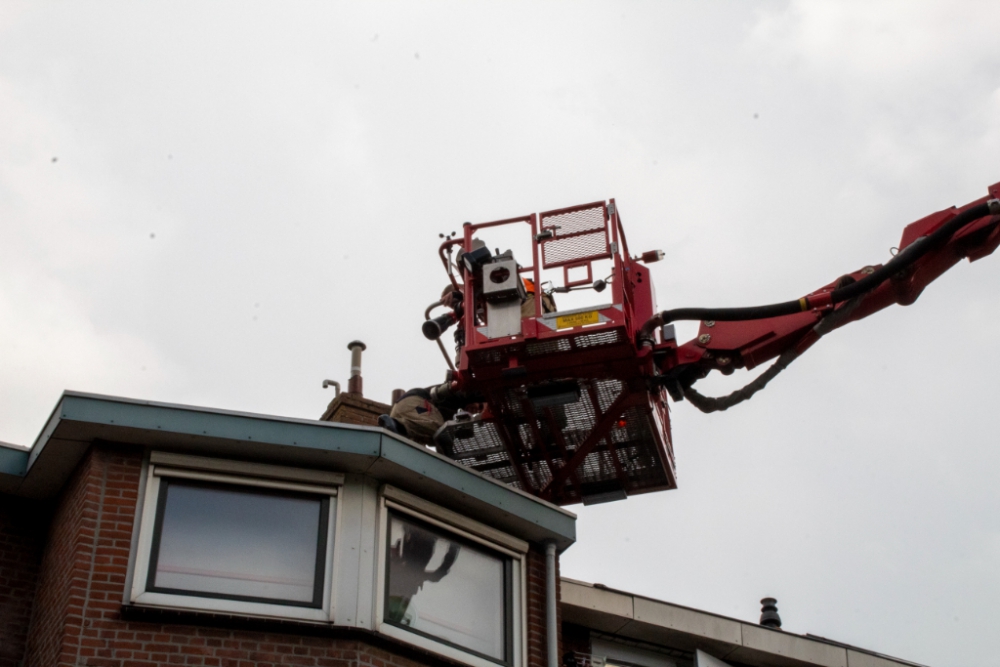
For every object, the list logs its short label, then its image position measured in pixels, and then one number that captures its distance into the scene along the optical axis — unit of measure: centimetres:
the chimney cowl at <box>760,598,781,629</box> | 1680
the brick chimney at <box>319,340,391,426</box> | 1630
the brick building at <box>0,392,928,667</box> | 1070
